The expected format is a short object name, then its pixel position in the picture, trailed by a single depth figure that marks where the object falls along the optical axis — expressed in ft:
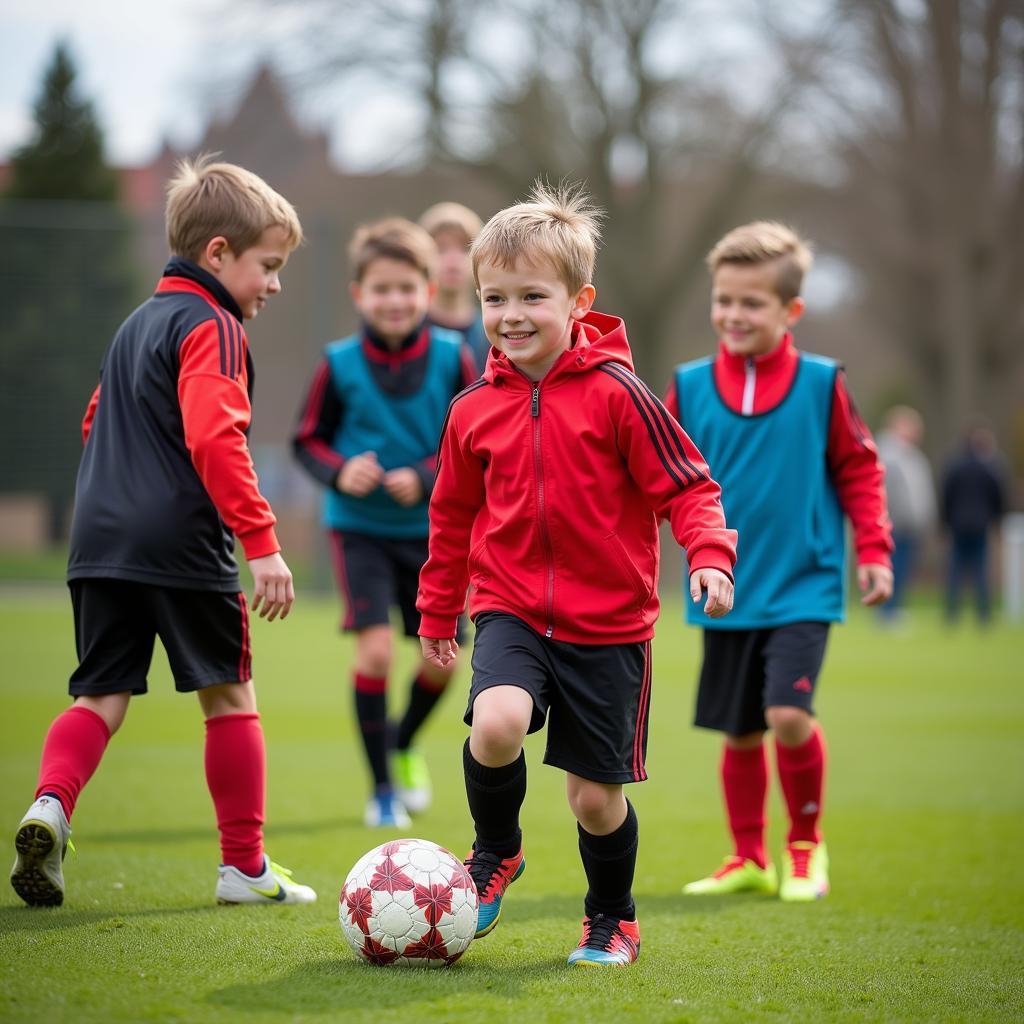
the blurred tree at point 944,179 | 81.25
